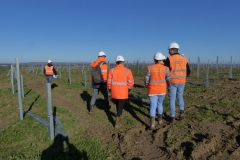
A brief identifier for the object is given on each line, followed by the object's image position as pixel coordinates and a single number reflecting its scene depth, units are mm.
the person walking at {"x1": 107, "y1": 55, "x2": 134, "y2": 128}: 5078
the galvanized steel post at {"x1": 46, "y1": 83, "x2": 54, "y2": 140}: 4419
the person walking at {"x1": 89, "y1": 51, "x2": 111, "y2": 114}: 6238
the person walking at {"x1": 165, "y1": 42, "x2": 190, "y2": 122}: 5250
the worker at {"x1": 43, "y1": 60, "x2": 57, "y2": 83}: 11109
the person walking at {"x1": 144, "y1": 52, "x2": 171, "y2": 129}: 4883
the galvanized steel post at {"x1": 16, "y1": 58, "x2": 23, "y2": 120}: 5446
